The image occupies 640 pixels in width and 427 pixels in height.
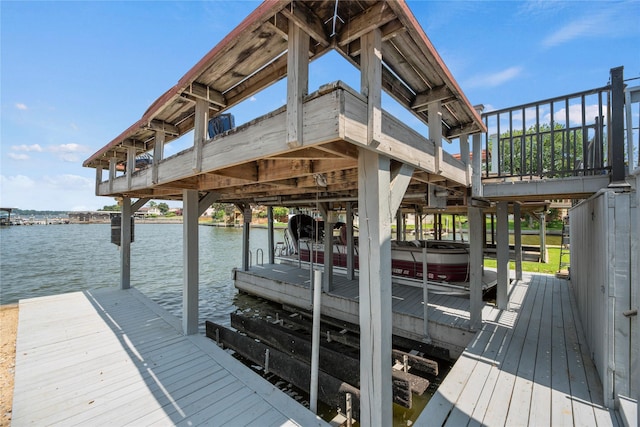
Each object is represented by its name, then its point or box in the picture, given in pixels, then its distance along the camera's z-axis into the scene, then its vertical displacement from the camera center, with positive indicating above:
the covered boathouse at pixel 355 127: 1.66 +0.68
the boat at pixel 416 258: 7.07 -1.32
